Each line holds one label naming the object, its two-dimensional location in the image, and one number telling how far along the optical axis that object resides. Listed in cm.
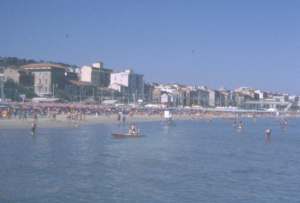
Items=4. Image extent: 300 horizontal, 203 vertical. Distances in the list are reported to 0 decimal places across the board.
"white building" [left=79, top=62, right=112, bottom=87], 12619
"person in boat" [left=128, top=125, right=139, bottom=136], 4229
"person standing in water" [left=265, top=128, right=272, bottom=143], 4448
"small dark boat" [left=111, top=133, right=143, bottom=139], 4131
